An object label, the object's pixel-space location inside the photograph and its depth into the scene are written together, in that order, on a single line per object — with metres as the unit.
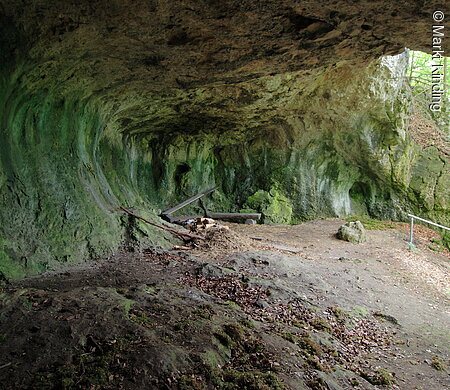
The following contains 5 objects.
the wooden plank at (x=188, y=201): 12.07
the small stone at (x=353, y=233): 10.78
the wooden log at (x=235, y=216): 13.55
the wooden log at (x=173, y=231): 7.89
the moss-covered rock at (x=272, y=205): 14.10
